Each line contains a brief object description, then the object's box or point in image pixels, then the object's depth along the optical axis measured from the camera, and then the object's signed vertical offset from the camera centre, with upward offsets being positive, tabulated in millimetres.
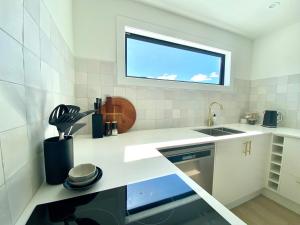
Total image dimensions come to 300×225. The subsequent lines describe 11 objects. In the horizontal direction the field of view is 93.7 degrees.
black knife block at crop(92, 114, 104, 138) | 1261 -218
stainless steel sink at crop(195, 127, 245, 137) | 1857 -370
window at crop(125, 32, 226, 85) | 1700 +571
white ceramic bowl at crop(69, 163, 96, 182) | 546 -298
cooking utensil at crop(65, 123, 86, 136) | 852 -168
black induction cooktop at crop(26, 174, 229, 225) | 431 -363
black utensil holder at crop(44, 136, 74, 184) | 543 -235
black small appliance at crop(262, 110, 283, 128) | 2018 -200
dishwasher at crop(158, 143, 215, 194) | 1140 -492
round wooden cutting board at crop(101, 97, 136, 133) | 1438 -112
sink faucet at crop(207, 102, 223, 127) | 2043 -216
